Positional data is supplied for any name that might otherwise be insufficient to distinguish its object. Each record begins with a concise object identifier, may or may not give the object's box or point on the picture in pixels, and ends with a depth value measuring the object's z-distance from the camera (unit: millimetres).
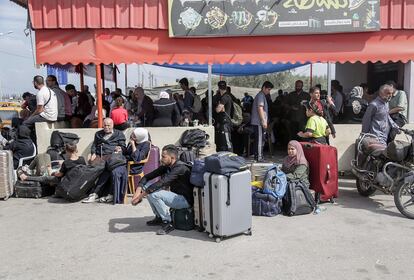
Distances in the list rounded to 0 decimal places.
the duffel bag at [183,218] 5527
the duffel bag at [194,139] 8344
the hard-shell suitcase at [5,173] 7238
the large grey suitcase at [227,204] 4992
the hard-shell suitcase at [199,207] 5309
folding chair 7270
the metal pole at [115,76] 15791
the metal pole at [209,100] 8962
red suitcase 6590
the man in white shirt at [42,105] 8562
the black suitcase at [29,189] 7469
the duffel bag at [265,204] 6133
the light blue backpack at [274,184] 6100
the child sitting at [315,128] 7234
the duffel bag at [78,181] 7012
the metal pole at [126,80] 18072
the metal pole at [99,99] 8898
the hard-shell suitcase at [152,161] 7562
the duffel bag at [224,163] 5016
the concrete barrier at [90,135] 8500
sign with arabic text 8430
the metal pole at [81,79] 13145
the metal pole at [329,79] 8848
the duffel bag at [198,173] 5270
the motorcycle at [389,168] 6070
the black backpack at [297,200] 6160
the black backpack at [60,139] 8164
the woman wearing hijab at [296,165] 6449
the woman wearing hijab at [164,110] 8828
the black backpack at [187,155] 7449
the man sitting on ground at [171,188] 5422
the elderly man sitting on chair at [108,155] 7055
